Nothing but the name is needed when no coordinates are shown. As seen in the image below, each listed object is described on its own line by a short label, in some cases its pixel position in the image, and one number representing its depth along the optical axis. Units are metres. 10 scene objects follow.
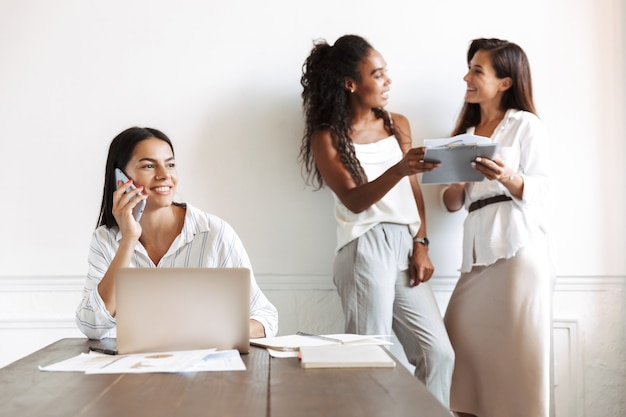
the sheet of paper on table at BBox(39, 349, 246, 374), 1.56
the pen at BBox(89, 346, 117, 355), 1.80
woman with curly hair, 2.97
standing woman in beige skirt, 2.88
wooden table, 1.23
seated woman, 2.27
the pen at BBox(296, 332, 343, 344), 1.89
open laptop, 1.75
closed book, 1.61
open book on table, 1.86
